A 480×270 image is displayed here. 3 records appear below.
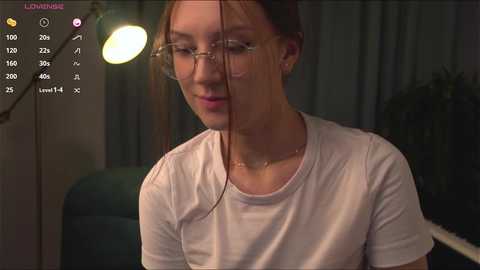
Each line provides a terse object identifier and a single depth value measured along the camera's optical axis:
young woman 0.71
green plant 1.69
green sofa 1.54
